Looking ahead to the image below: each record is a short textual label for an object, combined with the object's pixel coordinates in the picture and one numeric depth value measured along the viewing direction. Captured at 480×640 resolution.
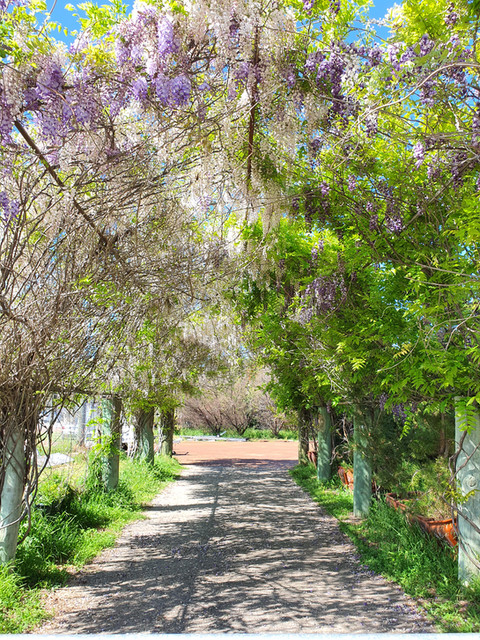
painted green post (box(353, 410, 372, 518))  7.52
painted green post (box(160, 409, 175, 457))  18.16
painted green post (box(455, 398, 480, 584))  4.13
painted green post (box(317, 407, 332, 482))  11.46
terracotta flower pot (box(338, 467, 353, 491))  10.26
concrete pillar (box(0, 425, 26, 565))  4.56
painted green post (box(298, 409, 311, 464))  14.77
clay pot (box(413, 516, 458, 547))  4.93
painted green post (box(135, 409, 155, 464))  13.25
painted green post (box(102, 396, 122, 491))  8.73
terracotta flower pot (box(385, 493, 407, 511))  6.39
